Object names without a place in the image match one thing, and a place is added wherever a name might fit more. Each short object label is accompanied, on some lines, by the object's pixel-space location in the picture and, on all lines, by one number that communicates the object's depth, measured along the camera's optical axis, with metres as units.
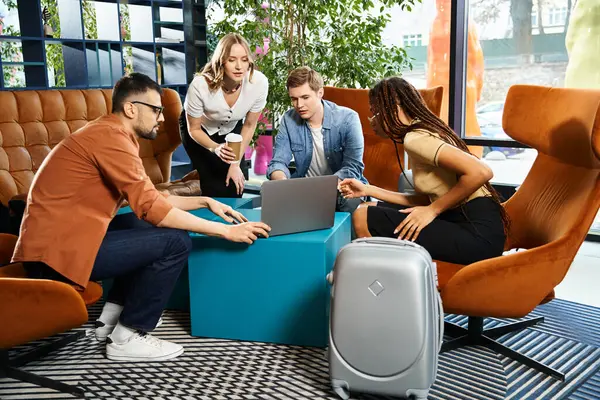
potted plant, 4.42
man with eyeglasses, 2.18
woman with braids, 2.31
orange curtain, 4.45
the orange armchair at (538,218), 2.17
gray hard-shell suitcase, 1.96
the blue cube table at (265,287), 2.45
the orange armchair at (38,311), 1.99
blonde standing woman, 3.27
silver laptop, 2.31
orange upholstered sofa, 3.37
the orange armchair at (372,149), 3.80
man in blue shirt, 3.20
